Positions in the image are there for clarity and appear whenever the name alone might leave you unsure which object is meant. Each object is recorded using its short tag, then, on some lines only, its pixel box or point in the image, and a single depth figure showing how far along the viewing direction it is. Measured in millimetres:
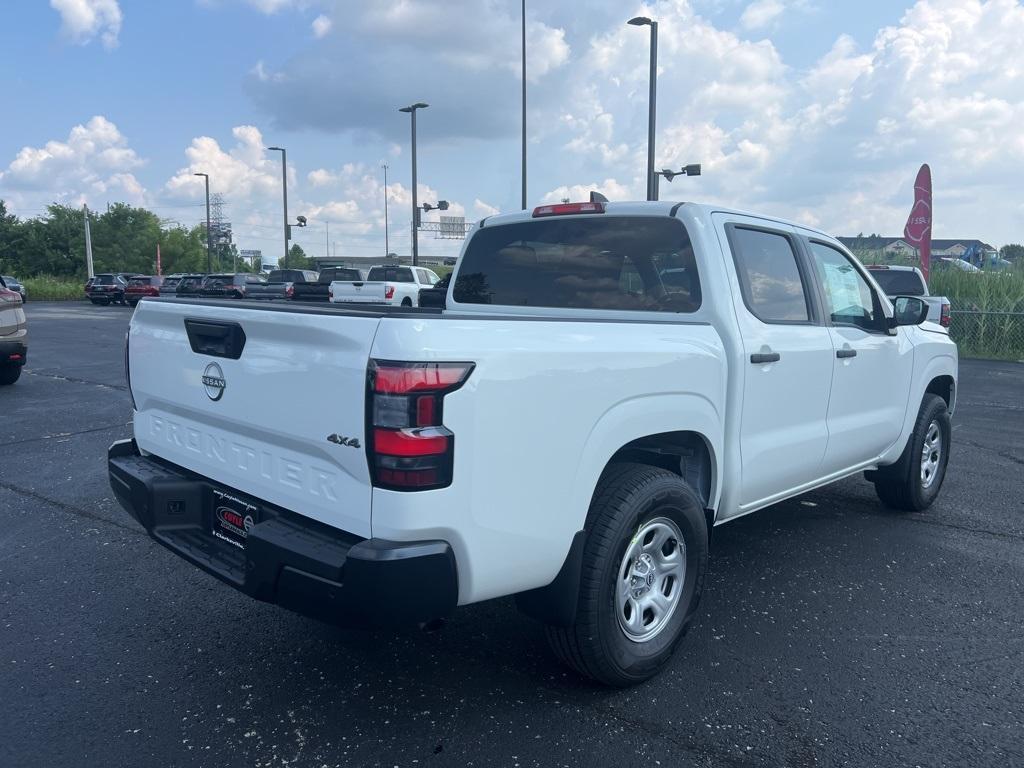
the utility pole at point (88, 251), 56931
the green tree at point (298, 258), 94638
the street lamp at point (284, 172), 42844
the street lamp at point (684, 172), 22766
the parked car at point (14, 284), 40831
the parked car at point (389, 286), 22797
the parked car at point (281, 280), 29688
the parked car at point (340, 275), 25406
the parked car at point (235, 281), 31688
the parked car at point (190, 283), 31889
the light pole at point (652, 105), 20094
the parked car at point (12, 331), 10578
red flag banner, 17219
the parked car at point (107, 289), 39688
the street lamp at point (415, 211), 32250
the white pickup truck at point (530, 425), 2473
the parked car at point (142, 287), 37719
